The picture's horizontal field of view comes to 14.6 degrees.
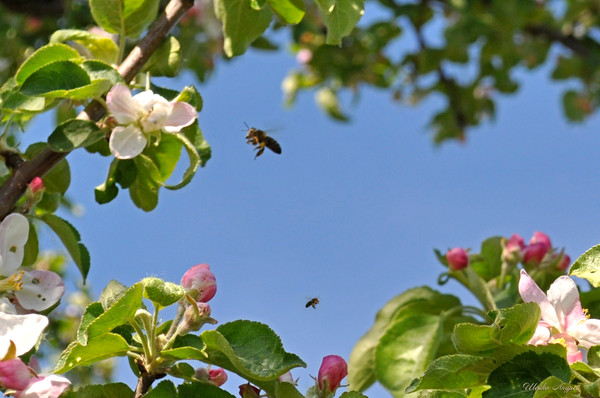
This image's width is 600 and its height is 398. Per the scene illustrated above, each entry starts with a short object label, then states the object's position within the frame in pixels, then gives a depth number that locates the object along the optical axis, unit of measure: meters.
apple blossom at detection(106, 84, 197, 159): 1.00
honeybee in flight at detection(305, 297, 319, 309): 1.19
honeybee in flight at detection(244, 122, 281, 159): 1.18
